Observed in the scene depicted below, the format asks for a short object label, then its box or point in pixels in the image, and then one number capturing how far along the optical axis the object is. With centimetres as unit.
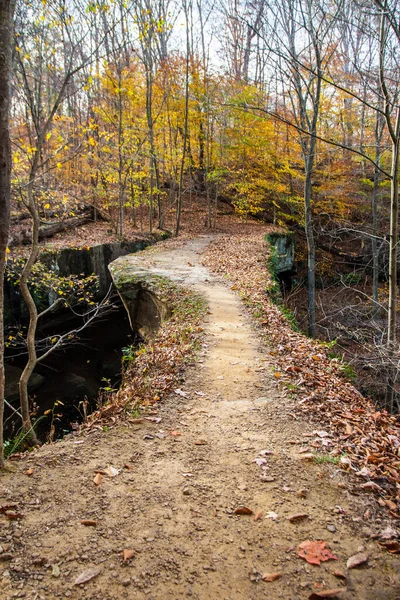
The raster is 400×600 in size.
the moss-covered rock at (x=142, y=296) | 951
